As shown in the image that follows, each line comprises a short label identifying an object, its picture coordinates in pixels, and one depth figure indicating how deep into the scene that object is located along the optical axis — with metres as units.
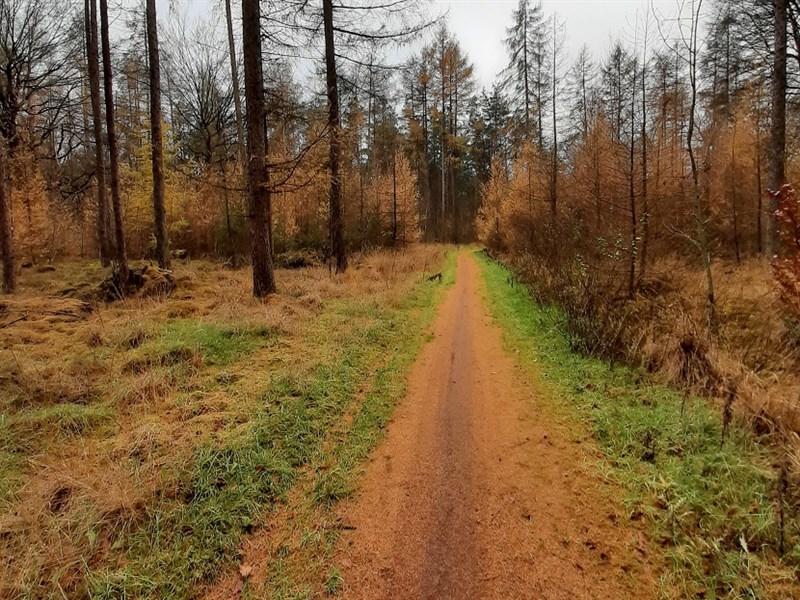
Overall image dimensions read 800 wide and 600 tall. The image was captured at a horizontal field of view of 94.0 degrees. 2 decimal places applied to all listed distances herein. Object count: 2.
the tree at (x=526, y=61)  21.23
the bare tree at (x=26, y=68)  14.73
